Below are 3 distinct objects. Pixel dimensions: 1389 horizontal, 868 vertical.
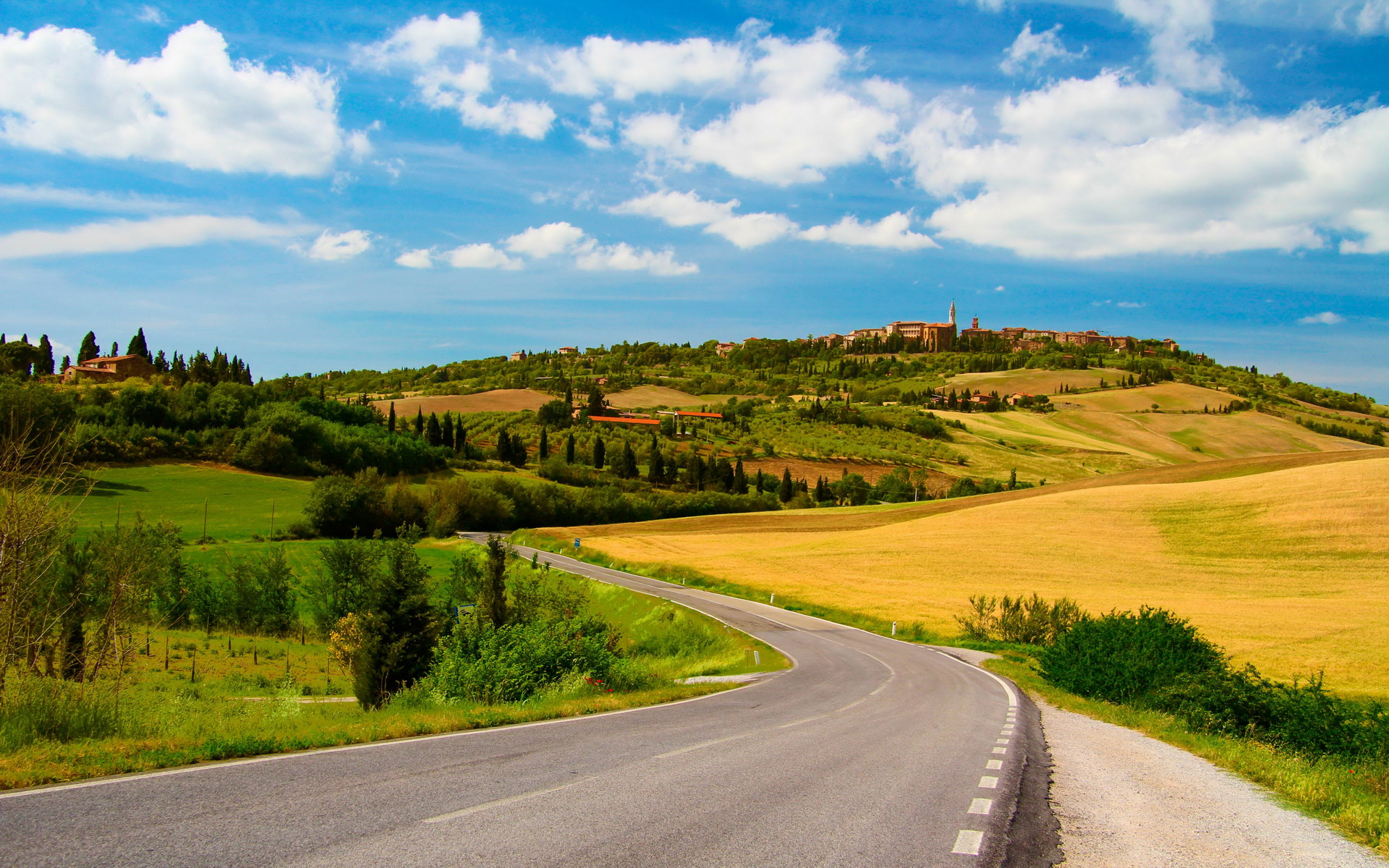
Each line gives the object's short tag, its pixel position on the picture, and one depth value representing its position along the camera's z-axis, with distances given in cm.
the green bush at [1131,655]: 1966
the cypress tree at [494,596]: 2773
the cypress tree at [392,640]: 2806
